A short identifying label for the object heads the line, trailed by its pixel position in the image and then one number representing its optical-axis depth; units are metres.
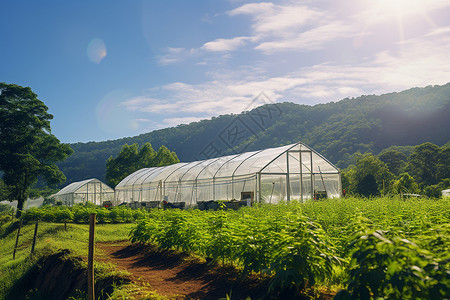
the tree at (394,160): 55.16
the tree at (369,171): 45.44
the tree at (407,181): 33.69
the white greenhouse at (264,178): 19.41
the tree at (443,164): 45.60
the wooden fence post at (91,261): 5.36
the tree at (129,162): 49.16
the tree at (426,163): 48.81
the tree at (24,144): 27.95
